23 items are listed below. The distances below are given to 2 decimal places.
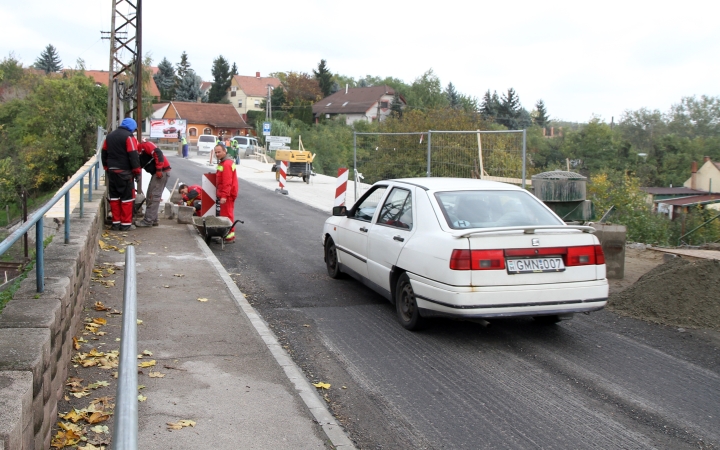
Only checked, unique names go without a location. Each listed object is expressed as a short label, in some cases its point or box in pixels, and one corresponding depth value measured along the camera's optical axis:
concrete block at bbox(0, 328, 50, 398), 3.49
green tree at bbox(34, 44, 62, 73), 146.00
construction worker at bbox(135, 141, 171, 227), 12.50
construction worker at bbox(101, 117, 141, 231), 11.43
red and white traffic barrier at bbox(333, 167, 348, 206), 16.48
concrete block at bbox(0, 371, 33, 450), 2.85
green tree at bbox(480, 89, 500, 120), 95.16
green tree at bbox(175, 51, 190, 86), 134.50
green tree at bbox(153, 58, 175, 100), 121.56
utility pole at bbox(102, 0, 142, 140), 15.88
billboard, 71.94
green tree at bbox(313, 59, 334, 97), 123.94
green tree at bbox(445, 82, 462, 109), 107.03
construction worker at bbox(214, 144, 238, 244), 12.38
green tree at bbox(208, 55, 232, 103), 125.88
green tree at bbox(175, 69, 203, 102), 116.44
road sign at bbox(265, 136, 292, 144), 46.28
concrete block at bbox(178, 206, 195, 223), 13.68
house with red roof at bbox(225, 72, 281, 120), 123.50
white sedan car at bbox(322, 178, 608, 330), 6.14
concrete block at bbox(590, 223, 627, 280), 9.57
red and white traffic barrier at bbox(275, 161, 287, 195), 25.84
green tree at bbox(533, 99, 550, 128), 126.31
